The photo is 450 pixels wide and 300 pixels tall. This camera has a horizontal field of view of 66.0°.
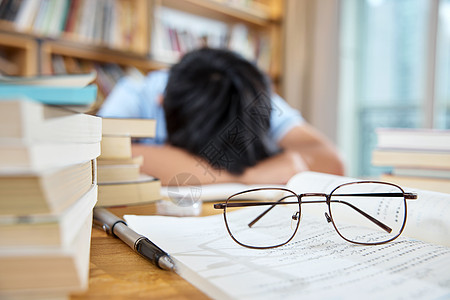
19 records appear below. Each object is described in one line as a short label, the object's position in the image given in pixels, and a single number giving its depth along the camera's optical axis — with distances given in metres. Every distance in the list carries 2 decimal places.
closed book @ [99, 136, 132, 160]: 0.52
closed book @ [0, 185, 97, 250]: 0.23
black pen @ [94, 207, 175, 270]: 0.33
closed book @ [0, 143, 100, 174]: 0.21
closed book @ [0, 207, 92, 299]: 0.23
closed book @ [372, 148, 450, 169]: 0.67
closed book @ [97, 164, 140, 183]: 0.54
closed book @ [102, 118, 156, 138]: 0.51
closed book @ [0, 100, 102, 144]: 0.21
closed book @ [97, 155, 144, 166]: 0.52
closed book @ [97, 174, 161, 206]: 0.56
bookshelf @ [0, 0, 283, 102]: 1.66
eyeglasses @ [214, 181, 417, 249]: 0.42
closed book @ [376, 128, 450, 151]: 0.67
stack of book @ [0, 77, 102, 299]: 0.21
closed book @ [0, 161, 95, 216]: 0.22
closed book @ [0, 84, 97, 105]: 0.23
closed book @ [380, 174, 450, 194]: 0.66
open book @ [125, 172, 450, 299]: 0.27
